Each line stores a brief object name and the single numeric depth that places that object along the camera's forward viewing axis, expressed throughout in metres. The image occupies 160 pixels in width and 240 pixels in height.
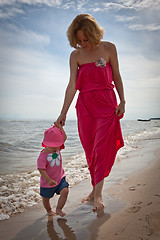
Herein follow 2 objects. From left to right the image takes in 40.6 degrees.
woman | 2.63
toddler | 2.32
